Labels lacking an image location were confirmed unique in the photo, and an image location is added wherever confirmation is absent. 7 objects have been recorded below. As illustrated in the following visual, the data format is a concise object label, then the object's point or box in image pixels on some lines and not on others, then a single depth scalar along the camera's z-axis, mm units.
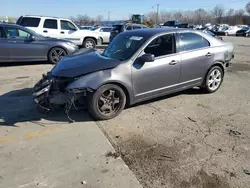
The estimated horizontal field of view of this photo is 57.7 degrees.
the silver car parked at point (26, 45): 8781
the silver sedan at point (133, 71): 3998
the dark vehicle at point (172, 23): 34344
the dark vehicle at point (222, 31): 38981
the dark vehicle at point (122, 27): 16452
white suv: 12281
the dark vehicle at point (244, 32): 36125
